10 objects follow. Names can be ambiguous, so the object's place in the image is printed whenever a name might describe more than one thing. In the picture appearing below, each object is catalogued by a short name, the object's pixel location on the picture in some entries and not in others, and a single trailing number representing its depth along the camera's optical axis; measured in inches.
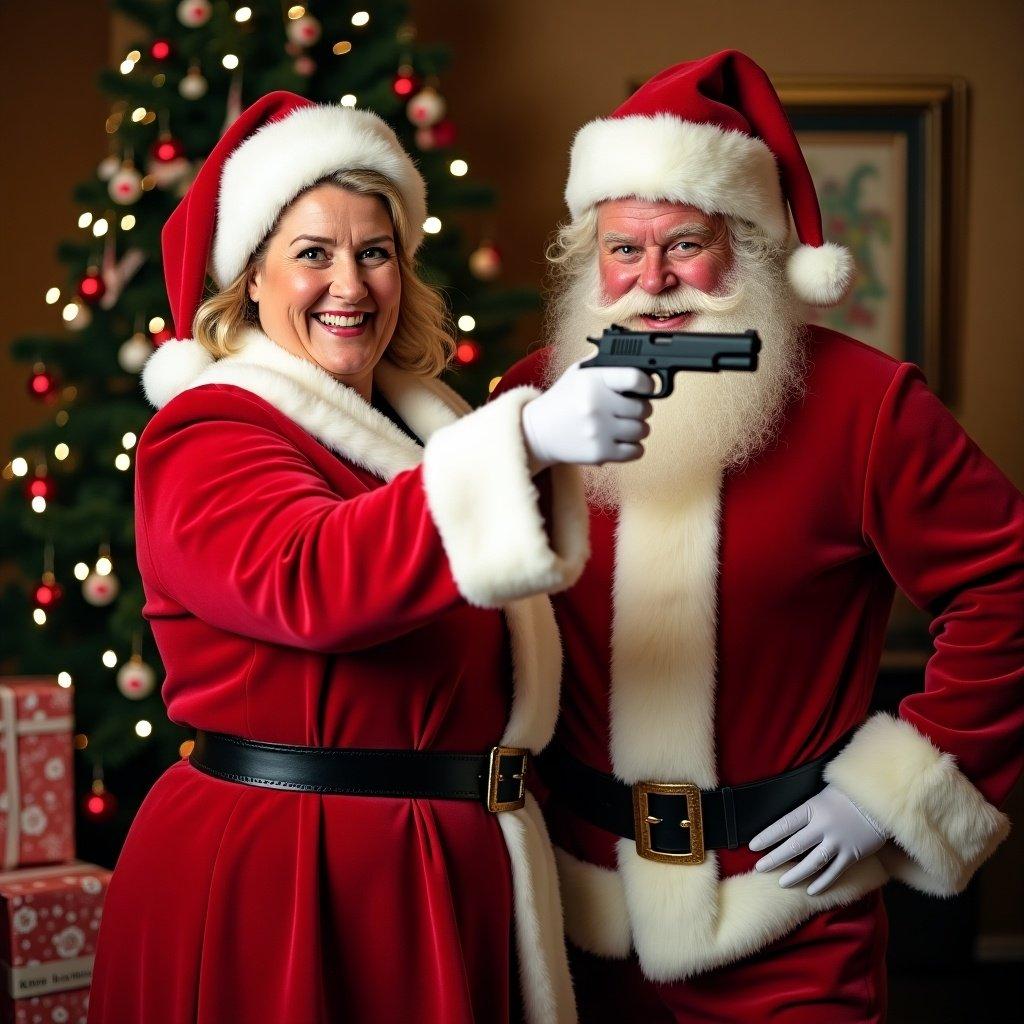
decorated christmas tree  141.9
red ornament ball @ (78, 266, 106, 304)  142.5
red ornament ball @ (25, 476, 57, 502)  143.7
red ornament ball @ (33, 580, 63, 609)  142.6
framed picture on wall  183.5
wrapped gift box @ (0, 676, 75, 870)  133.1
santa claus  79.9
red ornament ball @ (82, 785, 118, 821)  142.3
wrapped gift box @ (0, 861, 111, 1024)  124.9
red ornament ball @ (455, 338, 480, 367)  144.5
